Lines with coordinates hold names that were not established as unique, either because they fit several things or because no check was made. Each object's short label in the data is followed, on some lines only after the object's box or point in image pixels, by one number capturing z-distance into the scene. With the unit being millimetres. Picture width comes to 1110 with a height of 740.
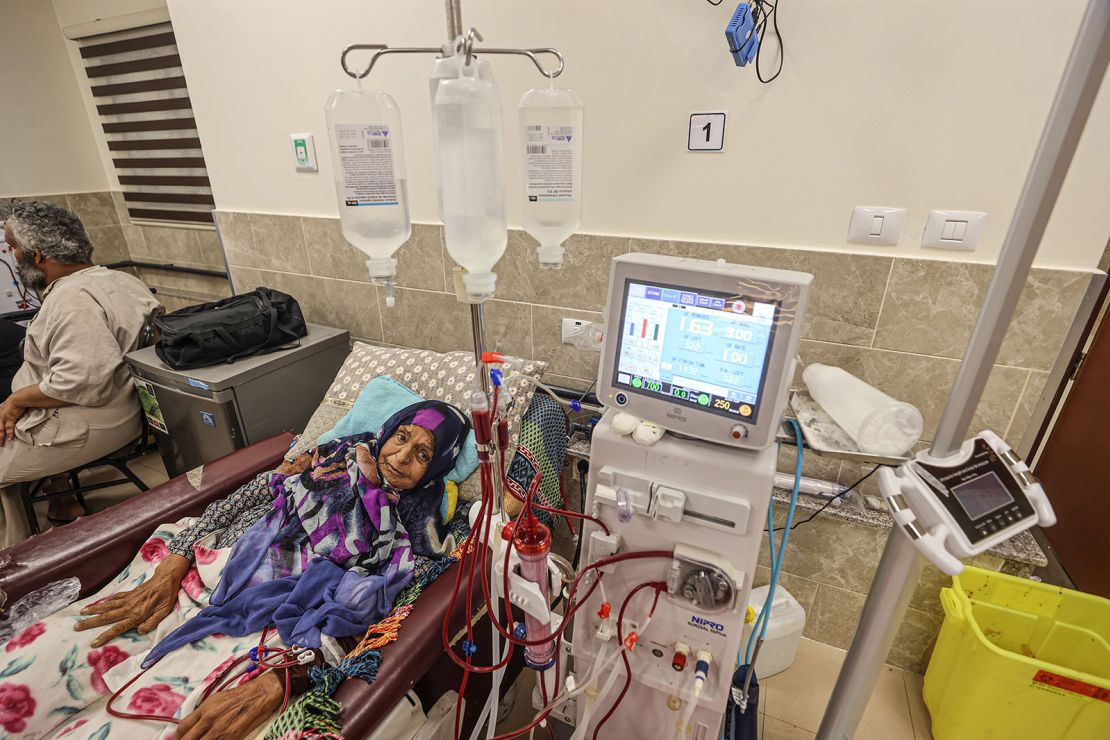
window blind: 2508
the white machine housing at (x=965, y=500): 677
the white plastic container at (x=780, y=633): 1553
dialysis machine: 840
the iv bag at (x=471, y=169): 781
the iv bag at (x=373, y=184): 884
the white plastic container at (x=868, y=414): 885
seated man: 1949
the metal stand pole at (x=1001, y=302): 600
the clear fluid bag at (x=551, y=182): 922
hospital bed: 1028
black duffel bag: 1848
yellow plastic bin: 1176
